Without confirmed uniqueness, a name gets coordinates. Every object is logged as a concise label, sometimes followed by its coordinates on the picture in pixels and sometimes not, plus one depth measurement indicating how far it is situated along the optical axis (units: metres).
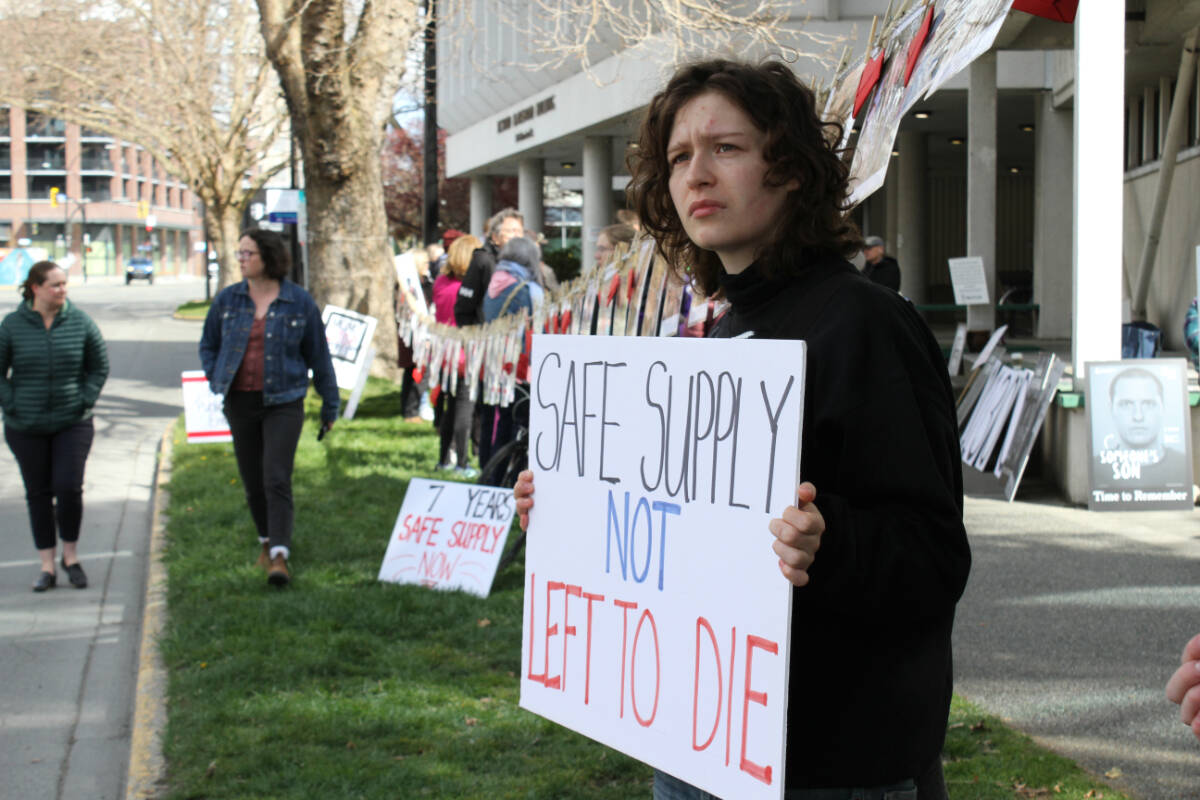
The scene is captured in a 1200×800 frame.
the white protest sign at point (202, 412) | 11.26
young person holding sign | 1.89
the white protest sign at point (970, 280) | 15.95
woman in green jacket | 7.92
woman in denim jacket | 7.40
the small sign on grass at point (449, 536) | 7.19
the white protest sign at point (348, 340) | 13.87
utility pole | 18.61
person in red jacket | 10.98
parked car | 90.56
